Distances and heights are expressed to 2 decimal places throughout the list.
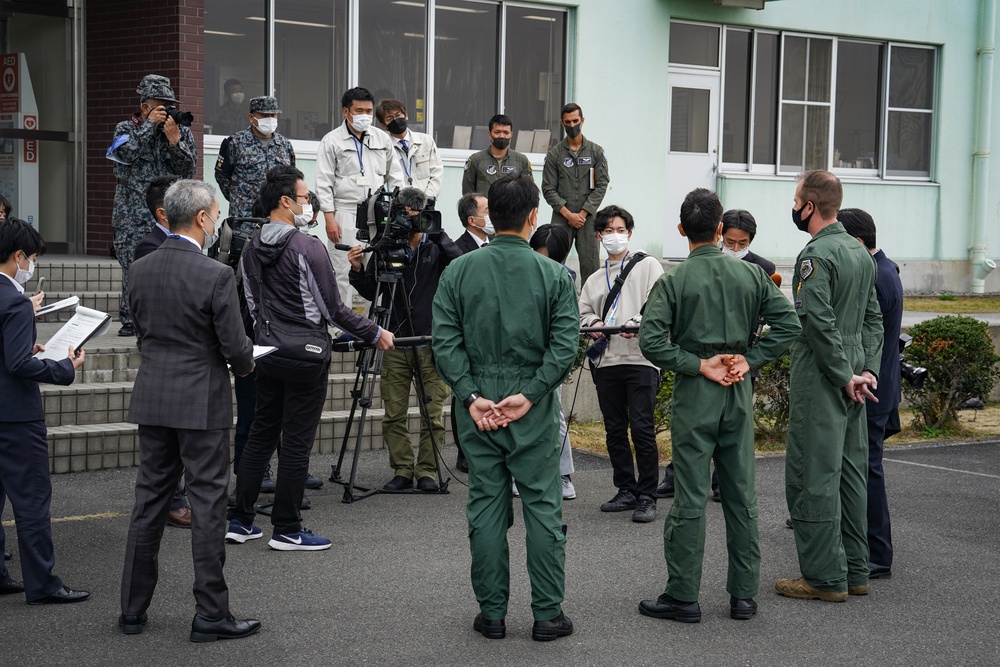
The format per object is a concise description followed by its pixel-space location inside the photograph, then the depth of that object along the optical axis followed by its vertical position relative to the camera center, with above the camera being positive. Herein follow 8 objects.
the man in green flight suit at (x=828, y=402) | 5.73 -0.81
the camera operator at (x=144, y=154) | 8.67 +0.51
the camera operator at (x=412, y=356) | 7.80 -0.87
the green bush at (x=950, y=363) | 10.55 -1.11
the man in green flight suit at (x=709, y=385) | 5.44 -0.69
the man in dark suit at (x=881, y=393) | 6.29 -0.83
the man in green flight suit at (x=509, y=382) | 5.11 -0.65
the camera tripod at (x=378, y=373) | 7.58 -0.97
